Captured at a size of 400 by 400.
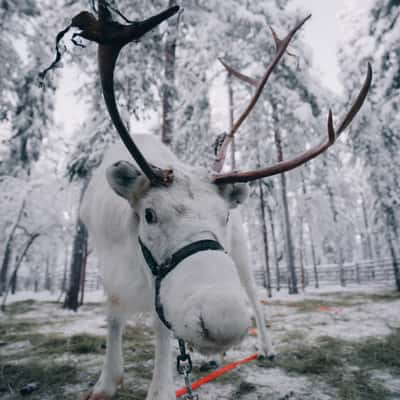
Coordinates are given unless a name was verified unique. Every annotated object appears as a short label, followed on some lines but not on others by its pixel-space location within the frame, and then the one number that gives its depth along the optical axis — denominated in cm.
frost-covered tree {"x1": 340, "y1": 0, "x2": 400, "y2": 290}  826
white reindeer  107
